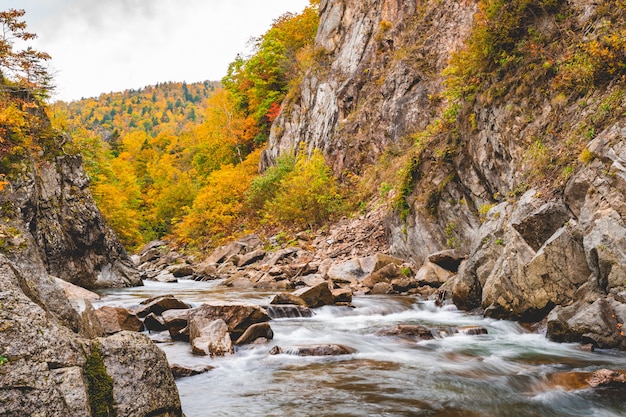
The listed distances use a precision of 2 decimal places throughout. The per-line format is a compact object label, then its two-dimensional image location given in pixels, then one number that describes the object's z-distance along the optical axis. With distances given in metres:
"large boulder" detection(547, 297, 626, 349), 6.97
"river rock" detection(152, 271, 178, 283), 22.55
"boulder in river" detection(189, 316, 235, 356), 7.92
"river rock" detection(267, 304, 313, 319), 11.04
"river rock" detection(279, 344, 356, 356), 7.94
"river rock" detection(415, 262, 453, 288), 13.54
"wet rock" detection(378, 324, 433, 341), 9.03
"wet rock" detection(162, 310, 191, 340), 8.83
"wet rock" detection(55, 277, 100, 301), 10.26
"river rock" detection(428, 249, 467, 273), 13.66
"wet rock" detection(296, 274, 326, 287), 16.01
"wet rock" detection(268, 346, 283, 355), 7.98
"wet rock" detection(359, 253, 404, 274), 15.90
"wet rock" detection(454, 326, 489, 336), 9.00
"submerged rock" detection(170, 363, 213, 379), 6.70
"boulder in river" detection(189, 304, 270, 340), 8.84
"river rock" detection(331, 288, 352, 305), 12.59
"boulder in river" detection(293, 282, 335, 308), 12.12
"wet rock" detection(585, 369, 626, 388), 5.69
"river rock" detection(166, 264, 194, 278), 24.25
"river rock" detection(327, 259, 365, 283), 15.73
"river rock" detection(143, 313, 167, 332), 9.71
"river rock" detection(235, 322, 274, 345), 8.62
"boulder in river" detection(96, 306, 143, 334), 8.72
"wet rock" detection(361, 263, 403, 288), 14.98
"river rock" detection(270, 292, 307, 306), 11.78
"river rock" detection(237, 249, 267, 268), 22.01
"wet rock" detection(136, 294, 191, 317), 10.49
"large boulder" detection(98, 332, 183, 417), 3.60
